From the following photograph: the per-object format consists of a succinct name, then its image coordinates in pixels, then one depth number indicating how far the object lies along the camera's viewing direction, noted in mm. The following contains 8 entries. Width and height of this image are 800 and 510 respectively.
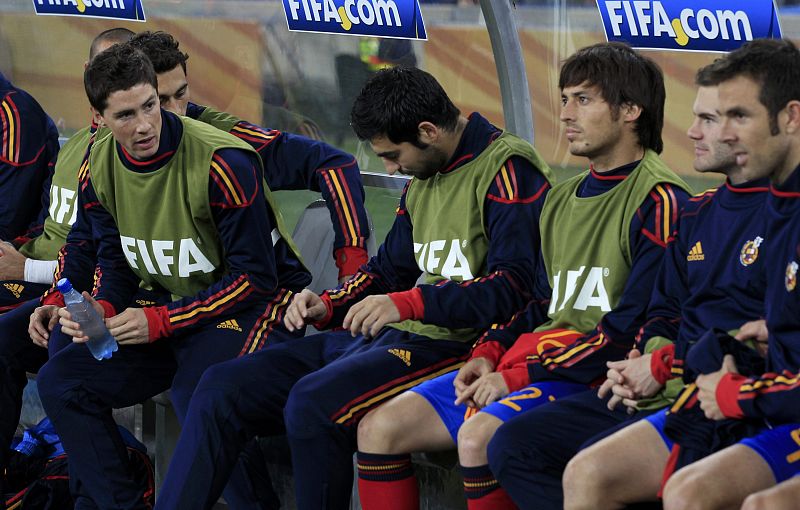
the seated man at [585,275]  7051
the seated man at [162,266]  8531
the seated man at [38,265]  9539
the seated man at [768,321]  5672
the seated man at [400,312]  7555
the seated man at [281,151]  9516
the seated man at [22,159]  10891
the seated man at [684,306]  6156
